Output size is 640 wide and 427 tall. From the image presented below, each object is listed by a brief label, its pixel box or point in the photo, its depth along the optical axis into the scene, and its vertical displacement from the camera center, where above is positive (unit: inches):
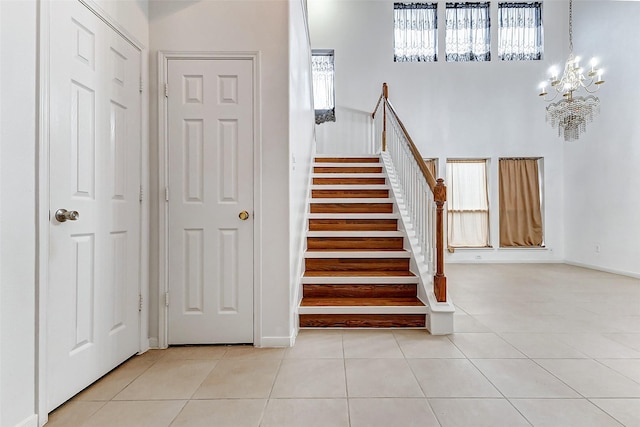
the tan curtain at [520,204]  266.5 +10.4
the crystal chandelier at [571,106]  185.8 +61.9
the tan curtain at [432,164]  270.8 +42.3
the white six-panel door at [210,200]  93.4 +5.0
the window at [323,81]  281.0 +113.0
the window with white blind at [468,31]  277.9 +152.2
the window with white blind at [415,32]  278.8 +152.7
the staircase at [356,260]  107.6 -16.0
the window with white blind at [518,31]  276.8 +151.0
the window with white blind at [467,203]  268.7 +11.3
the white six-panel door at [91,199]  64.2 +4.3
